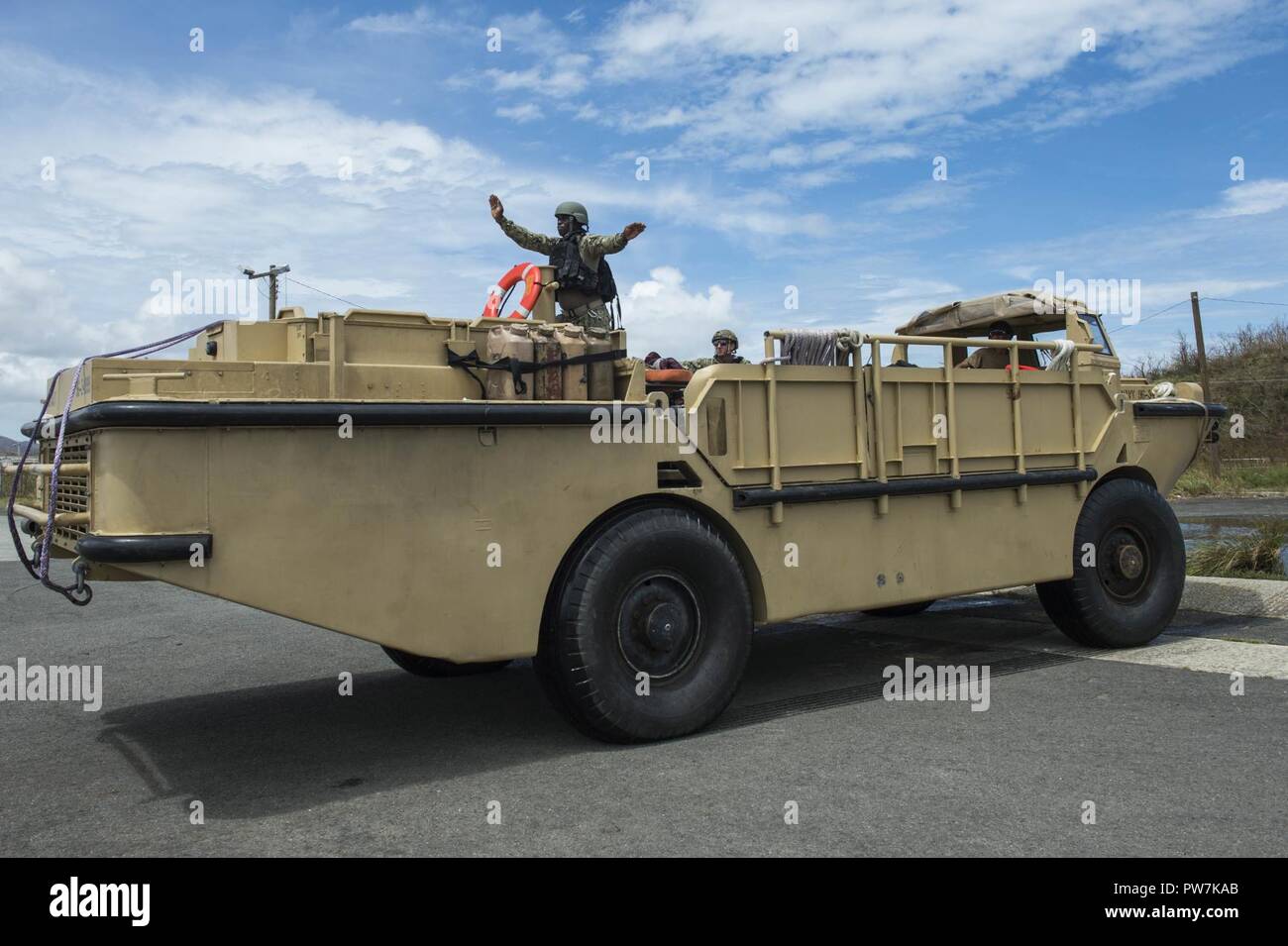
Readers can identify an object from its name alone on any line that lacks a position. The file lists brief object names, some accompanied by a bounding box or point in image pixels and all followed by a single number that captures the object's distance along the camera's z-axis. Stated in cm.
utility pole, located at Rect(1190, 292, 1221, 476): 2720
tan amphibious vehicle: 402
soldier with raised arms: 597
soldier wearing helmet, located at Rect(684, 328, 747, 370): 704
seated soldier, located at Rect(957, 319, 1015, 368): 706
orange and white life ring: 557
